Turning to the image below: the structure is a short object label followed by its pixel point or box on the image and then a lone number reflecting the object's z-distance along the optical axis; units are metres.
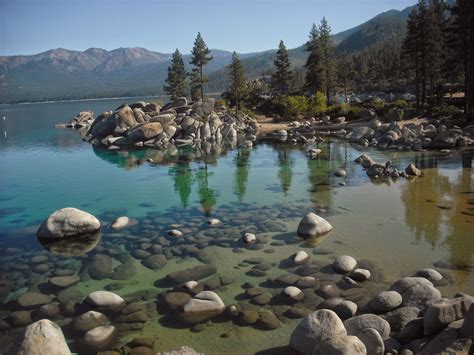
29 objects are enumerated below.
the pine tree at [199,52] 77.00
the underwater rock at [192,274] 14.47
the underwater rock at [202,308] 11.93
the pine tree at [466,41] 43.12
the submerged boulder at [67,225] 19.00
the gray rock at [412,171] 29.00
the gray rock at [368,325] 9.84
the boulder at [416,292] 11.34
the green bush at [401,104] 61.28
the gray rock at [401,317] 10.35
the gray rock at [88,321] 11.62
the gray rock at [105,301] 12.70
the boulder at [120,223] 20.61
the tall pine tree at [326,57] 74.31
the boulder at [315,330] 9.64
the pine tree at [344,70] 93.69
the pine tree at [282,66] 78.38
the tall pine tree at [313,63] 73.81
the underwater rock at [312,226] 18.14
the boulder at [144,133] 54.34
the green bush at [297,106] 69.62
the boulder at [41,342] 9.32
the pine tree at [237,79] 76.00
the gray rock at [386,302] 11.48
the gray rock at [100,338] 10.77
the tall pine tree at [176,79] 88.25
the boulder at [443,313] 8.86
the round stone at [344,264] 14.48
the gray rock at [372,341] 8.92
